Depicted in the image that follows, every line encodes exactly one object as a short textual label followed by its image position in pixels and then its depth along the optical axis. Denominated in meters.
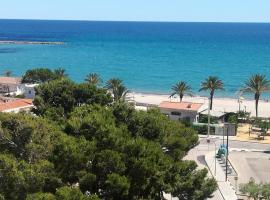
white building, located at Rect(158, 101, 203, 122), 55.66
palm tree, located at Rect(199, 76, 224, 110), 63.47
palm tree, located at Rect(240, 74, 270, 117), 60.78
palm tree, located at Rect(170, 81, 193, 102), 65.62
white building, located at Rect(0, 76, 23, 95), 72.76
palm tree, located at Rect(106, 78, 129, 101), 61.70
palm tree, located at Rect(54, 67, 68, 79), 70.22
